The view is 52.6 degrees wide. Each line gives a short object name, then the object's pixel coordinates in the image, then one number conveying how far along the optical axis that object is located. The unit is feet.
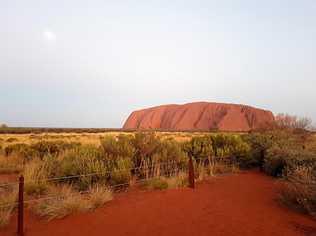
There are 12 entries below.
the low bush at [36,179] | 28.22
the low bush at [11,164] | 39.84
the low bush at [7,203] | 20.44
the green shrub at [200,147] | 46.26
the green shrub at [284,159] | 37.06
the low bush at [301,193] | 22.85
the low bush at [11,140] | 86.69
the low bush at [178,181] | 30.70
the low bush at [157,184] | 30.17
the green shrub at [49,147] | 54.13
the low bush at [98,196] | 24.10
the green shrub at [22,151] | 48.83
